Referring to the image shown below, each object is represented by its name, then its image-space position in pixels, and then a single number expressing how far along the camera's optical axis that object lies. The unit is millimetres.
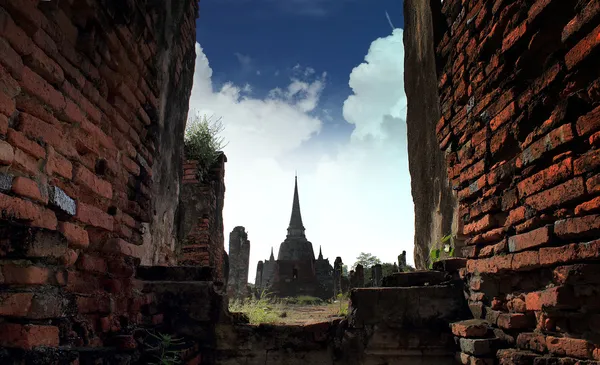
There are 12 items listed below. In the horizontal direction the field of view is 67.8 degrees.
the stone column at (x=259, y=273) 36631
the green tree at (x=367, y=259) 48125
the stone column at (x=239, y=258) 27903
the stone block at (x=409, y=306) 3283
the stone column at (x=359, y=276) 15517
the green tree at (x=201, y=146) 8484
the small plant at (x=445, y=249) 4117
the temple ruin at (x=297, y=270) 30408
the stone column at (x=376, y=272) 19562
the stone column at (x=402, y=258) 20066
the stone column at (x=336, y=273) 22322
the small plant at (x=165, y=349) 2910
